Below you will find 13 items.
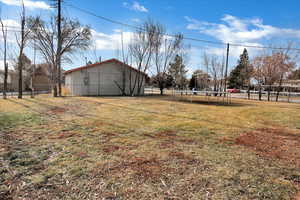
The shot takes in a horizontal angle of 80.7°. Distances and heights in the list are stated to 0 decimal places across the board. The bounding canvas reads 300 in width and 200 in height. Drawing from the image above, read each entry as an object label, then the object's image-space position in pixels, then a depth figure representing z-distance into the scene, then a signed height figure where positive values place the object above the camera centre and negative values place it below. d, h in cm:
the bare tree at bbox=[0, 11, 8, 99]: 1349 +255
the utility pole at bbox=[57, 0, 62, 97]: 1404 +394
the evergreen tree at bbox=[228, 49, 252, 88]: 3606 +390
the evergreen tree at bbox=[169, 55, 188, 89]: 3151 +341
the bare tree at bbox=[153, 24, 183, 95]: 2130 +564
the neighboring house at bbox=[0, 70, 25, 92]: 2918 +168
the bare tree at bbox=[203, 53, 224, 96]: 2530 +319
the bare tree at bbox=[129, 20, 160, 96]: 2073 +504
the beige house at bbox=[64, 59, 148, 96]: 1923 +148
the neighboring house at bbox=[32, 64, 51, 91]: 3375 +253
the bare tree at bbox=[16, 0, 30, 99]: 1349 +383
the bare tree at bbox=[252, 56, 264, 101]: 1923 +286
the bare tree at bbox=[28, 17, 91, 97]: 1709 +527
